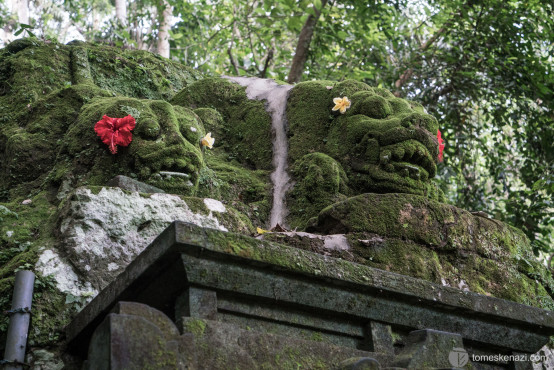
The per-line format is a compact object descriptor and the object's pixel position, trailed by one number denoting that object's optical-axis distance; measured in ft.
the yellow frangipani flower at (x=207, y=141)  15.47
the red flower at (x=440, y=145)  16.04
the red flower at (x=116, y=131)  13.62
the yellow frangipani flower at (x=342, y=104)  16.93
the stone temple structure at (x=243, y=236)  8.46
